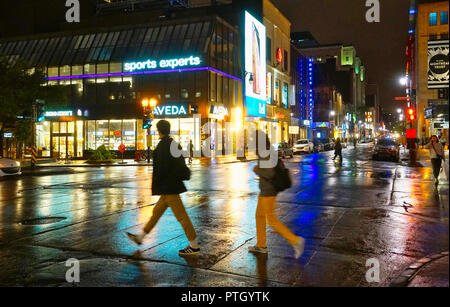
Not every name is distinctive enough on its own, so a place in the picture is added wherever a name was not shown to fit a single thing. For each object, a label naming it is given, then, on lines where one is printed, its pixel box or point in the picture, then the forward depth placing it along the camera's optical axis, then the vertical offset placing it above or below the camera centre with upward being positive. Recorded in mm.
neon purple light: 42544 +7426
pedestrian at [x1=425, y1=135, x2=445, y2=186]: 15086 -506
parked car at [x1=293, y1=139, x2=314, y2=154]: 49406 -726
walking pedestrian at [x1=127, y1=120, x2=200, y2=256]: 6668 -634
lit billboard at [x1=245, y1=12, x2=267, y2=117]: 52906 +9836
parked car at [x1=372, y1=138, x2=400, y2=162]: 34000 -921
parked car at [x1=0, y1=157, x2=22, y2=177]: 21133 -1188
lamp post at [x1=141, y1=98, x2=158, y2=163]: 32125 +2263
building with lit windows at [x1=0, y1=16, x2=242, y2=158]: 42781 +6652
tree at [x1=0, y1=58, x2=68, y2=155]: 31594 +4025
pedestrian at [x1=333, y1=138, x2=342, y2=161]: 31531 -645
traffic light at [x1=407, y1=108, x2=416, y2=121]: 41338 +2470
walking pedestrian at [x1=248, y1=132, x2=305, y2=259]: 6441 -1071
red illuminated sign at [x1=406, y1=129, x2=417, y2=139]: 37306 +460
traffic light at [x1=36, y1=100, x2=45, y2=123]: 28719 +2324
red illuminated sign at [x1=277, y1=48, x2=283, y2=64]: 67788 +13916
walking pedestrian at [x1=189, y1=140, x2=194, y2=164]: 36281 -667
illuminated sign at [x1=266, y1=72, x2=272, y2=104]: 61925 +8043
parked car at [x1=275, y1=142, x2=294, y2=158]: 38728 -906
